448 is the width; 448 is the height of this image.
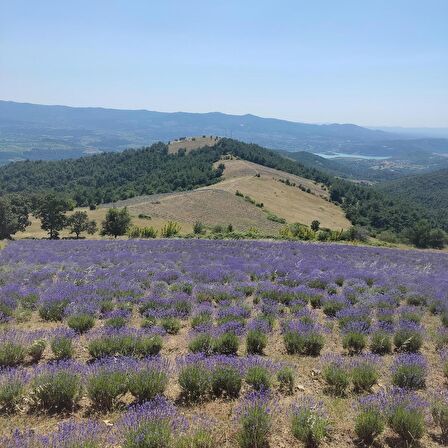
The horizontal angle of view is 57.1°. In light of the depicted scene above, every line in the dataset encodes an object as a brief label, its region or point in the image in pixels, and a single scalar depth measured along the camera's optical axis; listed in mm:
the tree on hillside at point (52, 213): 58875
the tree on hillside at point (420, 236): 71062
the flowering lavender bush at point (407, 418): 4867
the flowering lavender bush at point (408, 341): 8086
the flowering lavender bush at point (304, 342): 7809
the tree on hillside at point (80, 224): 60250
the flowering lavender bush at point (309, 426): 4816
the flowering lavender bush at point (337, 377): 6293
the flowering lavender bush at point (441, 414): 5141
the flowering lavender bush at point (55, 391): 5453
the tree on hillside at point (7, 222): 56344
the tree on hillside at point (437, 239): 70562
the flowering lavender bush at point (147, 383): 5585
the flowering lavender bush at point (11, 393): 5395
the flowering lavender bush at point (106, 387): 5488
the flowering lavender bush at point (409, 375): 6336
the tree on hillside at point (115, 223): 56688
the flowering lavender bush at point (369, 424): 4875
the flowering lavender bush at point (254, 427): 4641
